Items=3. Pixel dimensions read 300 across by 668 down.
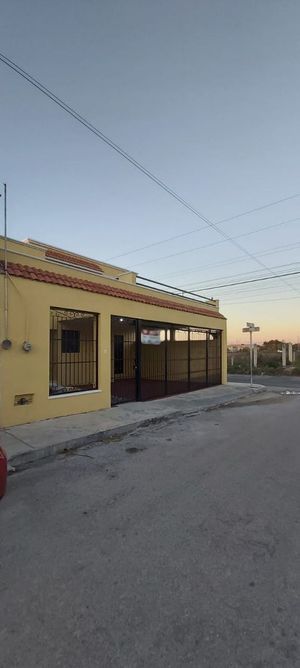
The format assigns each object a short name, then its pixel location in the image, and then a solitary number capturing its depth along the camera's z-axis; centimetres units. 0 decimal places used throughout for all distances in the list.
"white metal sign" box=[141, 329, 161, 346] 1188
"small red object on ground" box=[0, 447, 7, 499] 379
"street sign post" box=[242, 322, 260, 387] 1622
